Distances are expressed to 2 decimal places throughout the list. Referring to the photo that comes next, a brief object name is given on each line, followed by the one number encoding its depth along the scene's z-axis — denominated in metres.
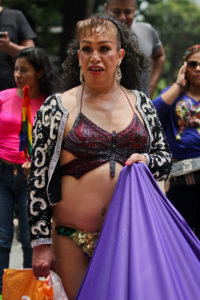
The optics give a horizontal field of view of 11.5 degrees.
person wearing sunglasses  8.19
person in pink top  7.89
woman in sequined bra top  5.22
